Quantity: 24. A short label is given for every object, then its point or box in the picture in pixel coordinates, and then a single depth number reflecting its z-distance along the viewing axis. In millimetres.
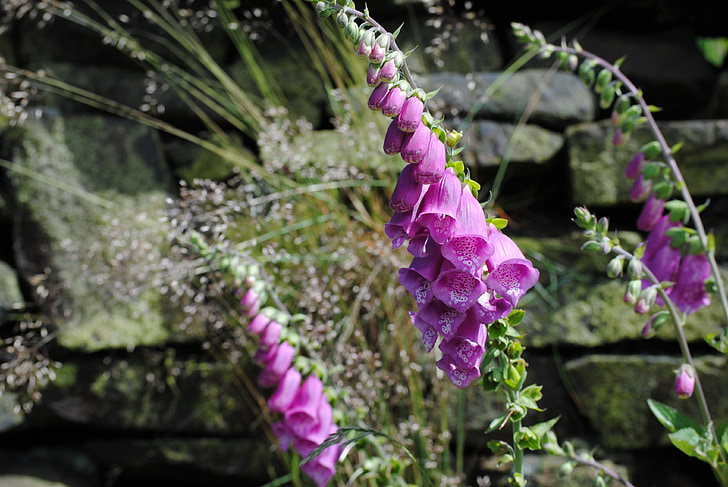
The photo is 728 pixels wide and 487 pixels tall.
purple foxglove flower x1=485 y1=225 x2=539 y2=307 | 636
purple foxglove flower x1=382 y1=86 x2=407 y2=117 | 649
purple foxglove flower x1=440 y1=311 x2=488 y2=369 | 652
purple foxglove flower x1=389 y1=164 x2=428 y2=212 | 665
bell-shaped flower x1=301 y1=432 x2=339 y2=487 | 1124
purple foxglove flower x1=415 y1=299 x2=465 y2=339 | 645
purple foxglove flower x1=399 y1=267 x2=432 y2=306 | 667
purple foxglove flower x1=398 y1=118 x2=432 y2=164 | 639
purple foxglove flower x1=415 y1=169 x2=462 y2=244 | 643
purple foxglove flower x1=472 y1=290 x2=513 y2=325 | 627
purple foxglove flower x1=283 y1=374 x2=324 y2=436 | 1100
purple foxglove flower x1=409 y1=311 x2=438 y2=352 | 665
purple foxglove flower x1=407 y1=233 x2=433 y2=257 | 672
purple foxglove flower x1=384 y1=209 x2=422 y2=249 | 672
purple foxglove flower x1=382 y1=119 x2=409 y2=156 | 670
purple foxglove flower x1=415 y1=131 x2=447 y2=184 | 641
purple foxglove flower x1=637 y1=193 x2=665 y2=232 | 949
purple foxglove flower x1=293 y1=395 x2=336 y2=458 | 1102
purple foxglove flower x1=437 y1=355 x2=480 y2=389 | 663
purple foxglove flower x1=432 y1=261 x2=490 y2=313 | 615
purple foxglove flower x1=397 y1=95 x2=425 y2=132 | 640
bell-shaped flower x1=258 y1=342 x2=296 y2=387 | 1102
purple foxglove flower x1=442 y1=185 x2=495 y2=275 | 628
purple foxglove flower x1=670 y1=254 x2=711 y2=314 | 927
